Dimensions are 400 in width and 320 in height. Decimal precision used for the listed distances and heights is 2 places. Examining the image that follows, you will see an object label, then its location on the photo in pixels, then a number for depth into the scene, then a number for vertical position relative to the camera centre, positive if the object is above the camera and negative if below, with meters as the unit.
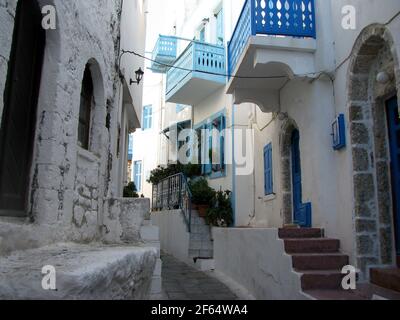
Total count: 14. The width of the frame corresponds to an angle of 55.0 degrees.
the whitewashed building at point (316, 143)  4.84 +1.28
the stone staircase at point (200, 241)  9.58 -0.42
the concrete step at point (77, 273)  1.91 -0.28
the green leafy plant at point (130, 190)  12.98 +1.16
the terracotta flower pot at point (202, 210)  10.01 +0.37
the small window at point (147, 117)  20.54 +5.66
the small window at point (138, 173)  20.41 +2.67
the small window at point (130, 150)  21.08 +4.02
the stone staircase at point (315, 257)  4.74 -0.42
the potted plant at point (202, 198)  10.02 +0.68
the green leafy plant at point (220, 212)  9.85 +0.32
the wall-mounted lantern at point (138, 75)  8.41 +3.27
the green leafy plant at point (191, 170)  12.33 +1.72
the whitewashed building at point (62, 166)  2.46 +0.53
